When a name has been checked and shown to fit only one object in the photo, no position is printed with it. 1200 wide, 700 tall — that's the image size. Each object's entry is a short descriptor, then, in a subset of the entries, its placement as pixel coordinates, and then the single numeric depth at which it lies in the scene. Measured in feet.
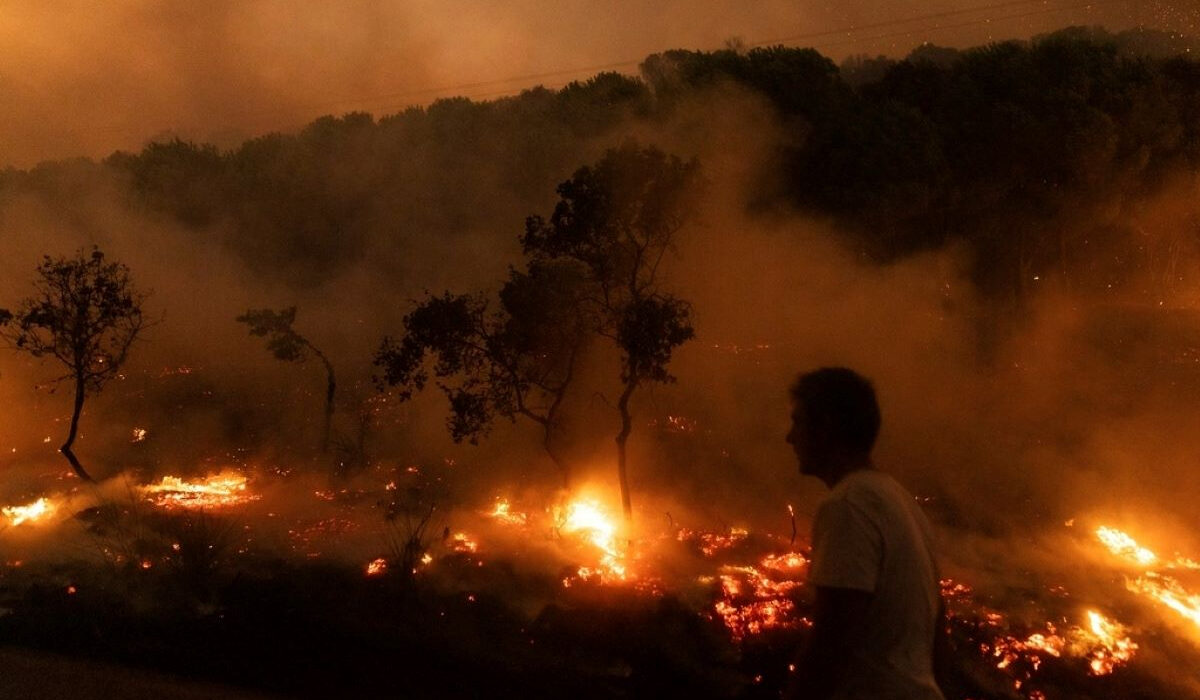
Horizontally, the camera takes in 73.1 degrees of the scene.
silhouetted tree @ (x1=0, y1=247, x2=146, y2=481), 30.53
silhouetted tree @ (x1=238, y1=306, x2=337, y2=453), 35.35
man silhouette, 6.16
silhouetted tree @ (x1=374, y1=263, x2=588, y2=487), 26.71
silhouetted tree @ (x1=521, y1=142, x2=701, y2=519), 25.62
